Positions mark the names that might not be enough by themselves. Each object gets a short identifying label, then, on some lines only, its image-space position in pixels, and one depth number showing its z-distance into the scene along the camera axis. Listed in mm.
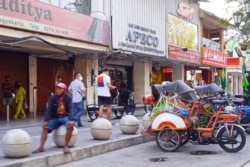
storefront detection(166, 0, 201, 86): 25372
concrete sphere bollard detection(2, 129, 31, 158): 7930
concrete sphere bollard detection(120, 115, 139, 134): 11648
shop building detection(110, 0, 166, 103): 19766
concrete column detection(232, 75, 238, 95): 48156
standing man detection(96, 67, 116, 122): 13281
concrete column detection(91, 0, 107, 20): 18641
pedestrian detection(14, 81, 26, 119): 17000
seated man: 8570
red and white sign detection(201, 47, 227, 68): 30788
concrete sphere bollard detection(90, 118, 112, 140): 10375
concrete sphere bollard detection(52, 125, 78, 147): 8953
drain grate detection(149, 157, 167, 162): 9180
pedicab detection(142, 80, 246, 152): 9781
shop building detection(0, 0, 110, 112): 13625
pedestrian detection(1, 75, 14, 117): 15841
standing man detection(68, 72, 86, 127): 13352
